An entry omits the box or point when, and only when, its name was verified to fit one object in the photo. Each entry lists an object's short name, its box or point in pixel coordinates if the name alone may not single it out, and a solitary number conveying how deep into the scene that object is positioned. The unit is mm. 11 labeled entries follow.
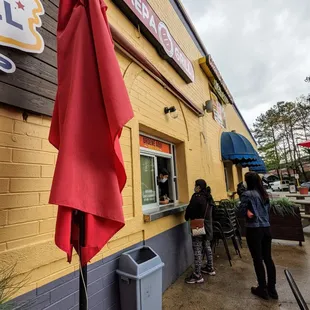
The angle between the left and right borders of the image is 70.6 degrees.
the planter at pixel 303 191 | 8109
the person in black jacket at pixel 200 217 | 3816
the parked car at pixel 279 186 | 30127
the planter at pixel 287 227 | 5523
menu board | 8250
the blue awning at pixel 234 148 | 8086
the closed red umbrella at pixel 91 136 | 1164
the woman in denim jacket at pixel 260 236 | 3182
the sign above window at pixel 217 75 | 7223
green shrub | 5594
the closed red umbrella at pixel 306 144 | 7373
